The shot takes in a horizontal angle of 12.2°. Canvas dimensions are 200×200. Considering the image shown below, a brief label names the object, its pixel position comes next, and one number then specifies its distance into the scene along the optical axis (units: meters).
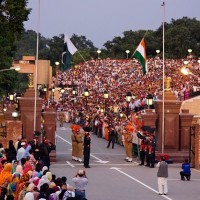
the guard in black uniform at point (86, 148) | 38.62
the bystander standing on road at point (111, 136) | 50.94
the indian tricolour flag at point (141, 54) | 50.28
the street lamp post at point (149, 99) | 47.24
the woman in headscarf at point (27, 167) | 26.64
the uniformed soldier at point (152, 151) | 38.59
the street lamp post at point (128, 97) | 57.88
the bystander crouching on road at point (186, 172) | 33.87
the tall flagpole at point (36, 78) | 41.49
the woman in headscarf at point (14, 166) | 26.80
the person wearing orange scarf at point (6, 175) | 25.03
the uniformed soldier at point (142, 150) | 39.35
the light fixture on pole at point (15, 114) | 41.28
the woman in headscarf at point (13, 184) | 23.74
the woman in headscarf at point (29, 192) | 20.39
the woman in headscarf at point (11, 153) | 29.79
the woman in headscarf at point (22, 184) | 22.64
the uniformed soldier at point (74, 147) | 41.34
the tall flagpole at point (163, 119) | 41.99
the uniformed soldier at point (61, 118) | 72.07
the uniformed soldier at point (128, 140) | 41.51
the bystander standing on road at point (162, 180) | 29.70
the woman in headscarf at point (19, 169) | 25.96
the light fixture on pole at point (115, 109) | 69.14
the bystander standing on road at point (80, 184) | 24.18
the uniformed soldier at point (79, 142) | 40.97
